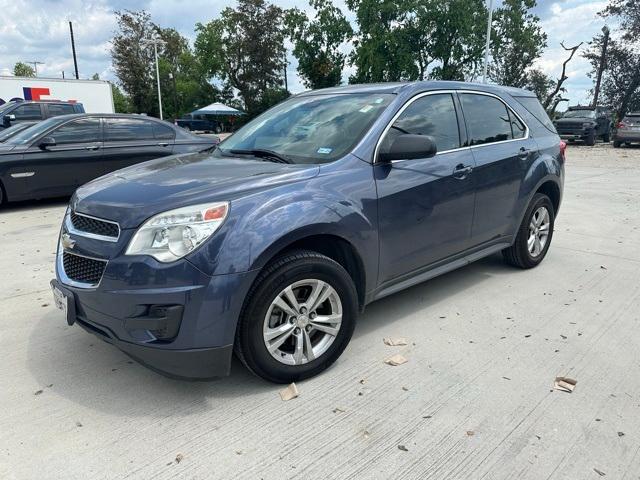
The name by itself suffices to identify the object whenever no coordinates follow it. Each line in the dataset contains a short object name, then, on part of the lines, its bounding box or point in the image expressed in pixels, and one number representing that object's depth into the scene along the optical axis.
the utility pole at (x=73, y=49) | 44.62
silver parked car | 22.22
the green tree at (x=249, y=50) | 48.44
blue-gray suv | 2.49
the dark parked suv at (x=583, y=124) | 24.30
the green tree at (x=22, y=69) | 78.29
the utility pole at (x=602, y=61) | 35.72
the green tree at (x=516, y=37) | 32.12
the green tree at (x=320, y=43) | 35.19
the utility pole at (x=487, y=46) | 24.17
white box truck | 18.16
